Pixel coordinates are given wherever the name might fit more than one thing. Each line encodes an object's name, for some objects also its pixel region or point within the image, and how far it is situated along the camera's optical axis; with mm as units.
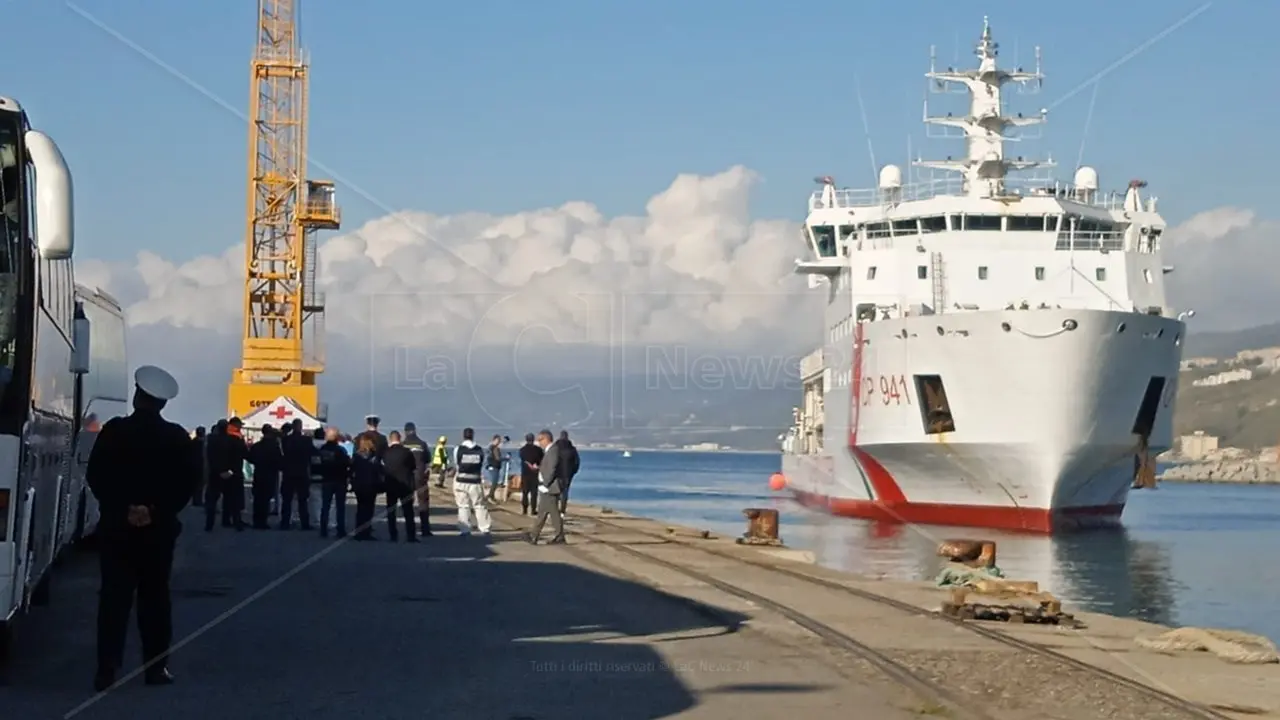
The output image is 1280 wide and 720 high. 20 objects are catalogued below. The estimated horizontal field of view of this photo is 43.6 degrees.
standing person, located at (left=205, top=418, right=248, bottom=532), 22750
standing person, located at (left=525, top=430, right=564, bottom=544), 21031
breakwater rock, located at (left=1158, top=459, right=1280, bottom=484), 154250
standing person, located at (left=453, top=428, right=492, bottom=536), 22375
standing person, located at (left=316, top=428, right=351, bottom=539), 21375
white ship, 35312
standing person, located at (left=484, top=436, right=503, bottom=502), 34875
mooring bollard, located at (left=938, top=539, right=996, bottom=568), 22422
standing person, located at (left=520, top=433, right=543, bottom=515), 28531
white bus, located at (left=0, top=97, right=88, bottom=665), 7938
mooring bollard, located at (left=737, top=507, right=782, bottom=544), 25125
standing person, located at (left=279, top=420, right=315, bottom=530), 22188
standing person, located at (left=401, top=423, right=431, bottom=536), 22141
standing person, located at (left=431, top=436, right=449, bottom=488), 45719
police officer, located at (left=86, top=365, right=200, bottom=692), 8688
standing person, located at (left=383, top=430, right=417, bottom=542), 20500
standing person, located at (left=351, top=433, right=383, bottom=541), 21125
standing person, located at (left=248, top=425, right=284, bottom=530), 22906
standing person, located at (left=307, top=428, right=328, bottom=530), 22177
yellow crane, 50188
